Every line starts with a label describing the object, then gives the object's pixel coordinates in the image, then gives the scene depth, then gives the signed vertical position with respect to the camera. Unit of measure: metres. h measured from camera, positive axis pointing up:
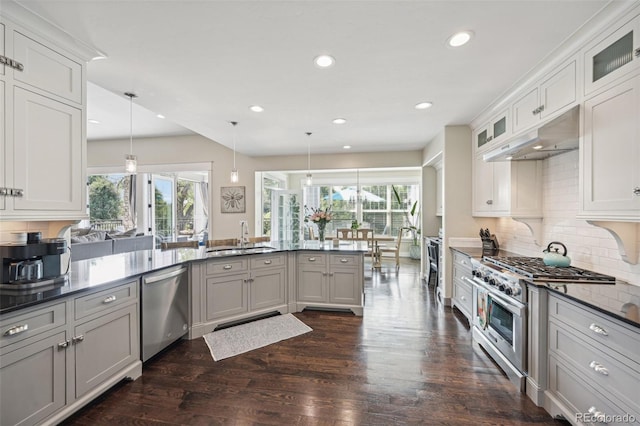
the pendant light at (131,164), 3.12 +0.55
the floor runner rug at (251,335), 2.81 -1.41
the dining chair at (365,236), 6.24 -0.54
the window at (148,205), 6.60 +0.17
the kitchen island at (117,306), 1.53 -0.84
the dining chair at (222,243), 4.00 -0.46
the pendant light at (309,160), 5.02 +1.16
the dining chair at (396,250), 6.66 -0.94
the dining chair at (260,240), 4.54 -0.47
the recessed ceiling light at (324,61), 2.23 +1.27
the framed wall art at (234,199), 6.27 +0.30
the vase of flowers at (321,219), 4.36 -0.11
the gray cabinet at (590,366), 1.35 -0.88
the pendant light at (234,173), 3.99 +0.59
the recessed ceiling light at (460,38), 1.92 +1.26
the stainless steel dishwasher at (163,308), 2.44 -0.94
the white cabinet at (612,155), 1.59 +0.37
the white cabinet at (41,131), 1.69 +0.55
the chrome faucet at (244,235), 4.07 -0.34
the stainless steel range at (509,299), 2.08 -0.76
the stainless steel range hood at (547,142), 2.02 +0.59
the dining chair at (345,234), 6.33 -0.51
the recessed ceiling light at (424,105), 3.23 +1.29
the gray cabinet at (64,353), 1.47 -0.91
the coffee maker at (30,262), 1.74 -0.34
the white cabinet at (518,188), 2.93 +0.27
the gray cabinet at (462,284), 3.32 -0.94
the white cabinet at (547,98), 2.09 +1.00
